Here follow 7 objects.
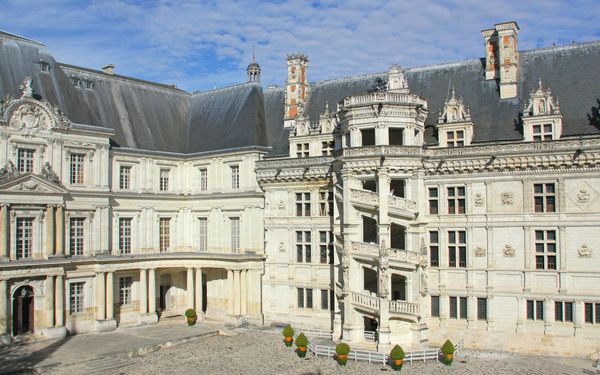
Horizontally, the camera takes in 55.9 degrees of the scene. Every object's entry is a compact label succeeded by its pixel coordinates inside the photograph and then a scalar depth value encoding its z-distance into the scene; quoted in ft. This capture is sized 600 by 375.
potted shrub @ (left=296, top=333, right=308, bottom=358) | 95.66
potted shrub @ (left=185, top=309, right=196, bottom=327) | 122.62
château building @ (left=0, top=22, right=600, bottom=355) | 96.22
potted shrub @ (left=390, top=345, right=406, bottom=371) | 87.20
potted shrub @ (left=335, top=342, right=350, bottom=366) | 90.22
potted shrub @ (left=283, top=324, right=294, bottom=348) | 102.99
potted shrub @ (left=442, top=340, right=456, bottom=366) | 88.84
